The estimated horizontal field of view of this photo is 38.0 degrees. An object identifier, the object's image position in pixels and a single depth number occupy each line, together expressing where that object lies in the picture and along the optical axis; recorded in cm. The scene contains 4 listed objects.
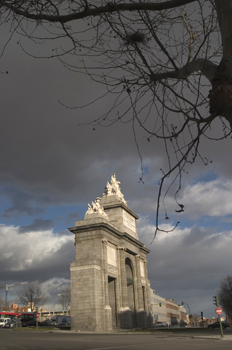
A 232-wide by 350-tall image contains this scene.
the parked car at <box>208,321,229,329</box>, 5619
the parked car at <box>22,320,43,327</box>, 5912
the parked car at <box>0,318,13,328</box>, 5272
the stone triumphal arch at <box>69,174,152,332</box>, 3791
